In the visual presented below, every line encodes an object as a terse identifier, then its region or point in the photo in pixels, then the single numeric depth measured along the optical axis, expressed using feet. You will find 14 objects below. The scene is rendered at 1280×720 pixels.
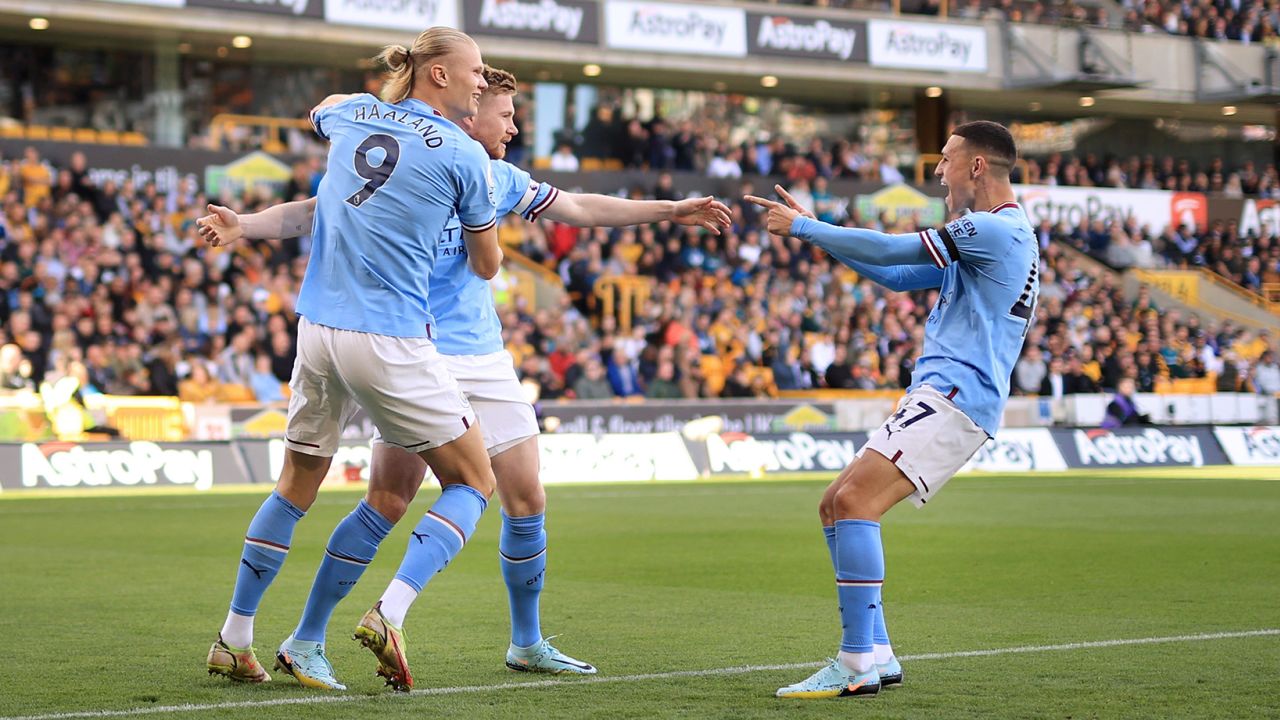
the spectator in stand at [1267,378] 106.83
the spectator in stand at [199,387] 75.05
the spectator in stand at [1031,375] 96.07
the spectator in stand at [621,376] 84.38
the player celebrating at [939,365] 20.71
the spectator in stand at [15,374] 71.41
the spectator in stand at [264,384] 77.15
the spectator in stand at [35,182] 87.15
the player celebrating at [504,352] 21.31
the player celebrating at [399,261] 19.33
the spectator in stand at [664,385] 84.28
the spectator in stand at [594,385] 82.53
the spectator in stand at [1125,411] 87.71
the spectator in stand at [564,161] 111.14
